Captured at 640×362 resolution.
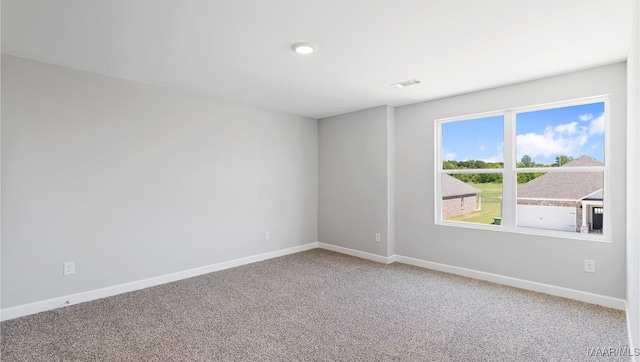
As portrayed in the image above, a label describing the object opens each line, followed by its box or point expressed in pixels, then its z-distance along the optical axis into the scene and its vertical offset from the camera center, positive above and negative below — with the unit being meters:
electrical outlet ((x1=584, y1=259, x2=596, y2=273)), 3.07 -0.88
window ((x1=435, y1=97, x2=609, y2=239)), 3.18 +0.09
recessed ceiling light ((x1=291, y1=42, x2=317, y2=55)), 2.55 +1.09
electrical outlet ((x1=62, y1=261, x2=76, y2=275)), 3.04 -0.86
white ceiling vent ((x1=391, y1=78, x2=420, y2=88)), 3.47 +1.08
